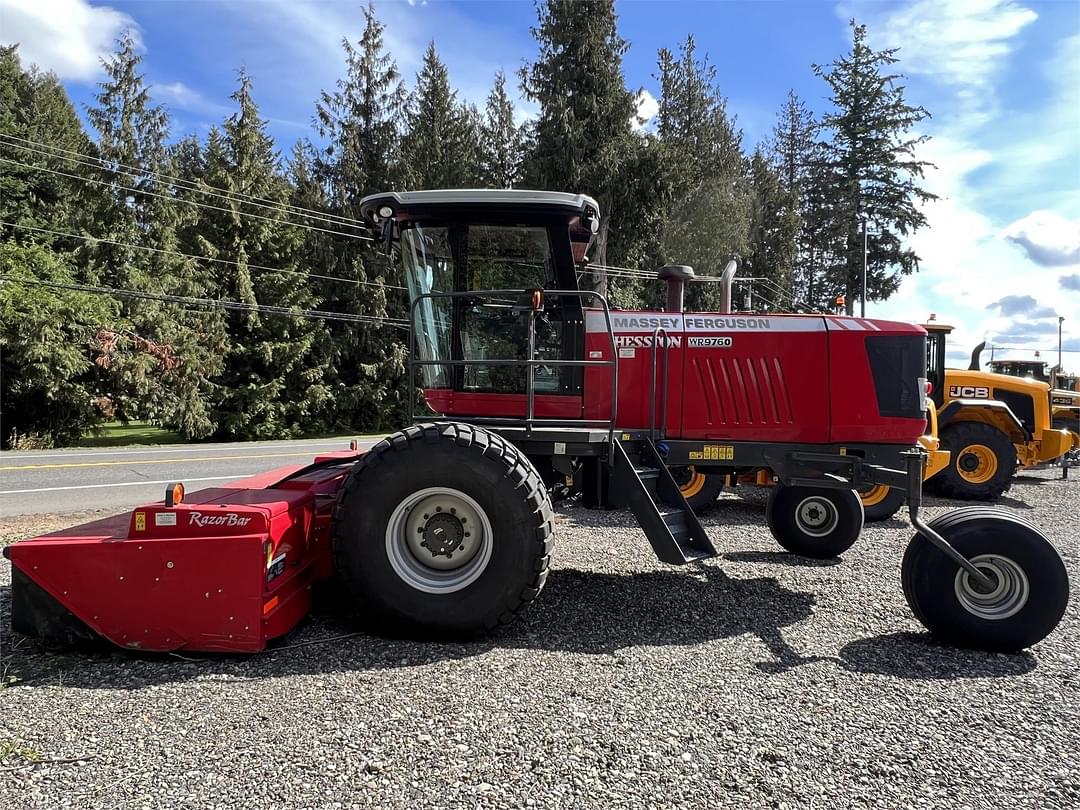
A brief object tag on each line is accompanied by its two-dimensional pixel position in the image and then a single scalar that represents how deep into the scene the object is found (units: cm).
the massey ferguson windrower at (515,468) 366
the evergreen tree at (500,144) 2808
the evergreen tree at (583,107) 2470
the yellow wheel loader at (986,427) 1018
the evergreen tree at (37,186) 2177
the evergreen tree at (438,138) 2755
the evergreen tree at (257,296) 2258
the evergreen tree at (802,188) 3822
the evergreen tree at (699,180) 2653
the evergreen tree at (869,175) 3575
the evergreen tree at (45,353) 1759
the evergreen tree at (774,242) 3597
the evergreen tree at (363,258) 2489
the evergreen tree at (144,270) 1998
